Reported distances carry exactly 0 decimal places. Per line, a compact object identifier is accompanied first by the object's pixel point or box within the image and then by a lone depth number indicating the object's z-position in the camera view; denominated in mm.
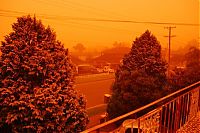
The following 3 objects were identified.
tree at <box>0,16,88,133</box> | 3281
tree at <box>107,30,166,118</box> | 6094
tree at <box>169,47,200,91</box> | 6551
